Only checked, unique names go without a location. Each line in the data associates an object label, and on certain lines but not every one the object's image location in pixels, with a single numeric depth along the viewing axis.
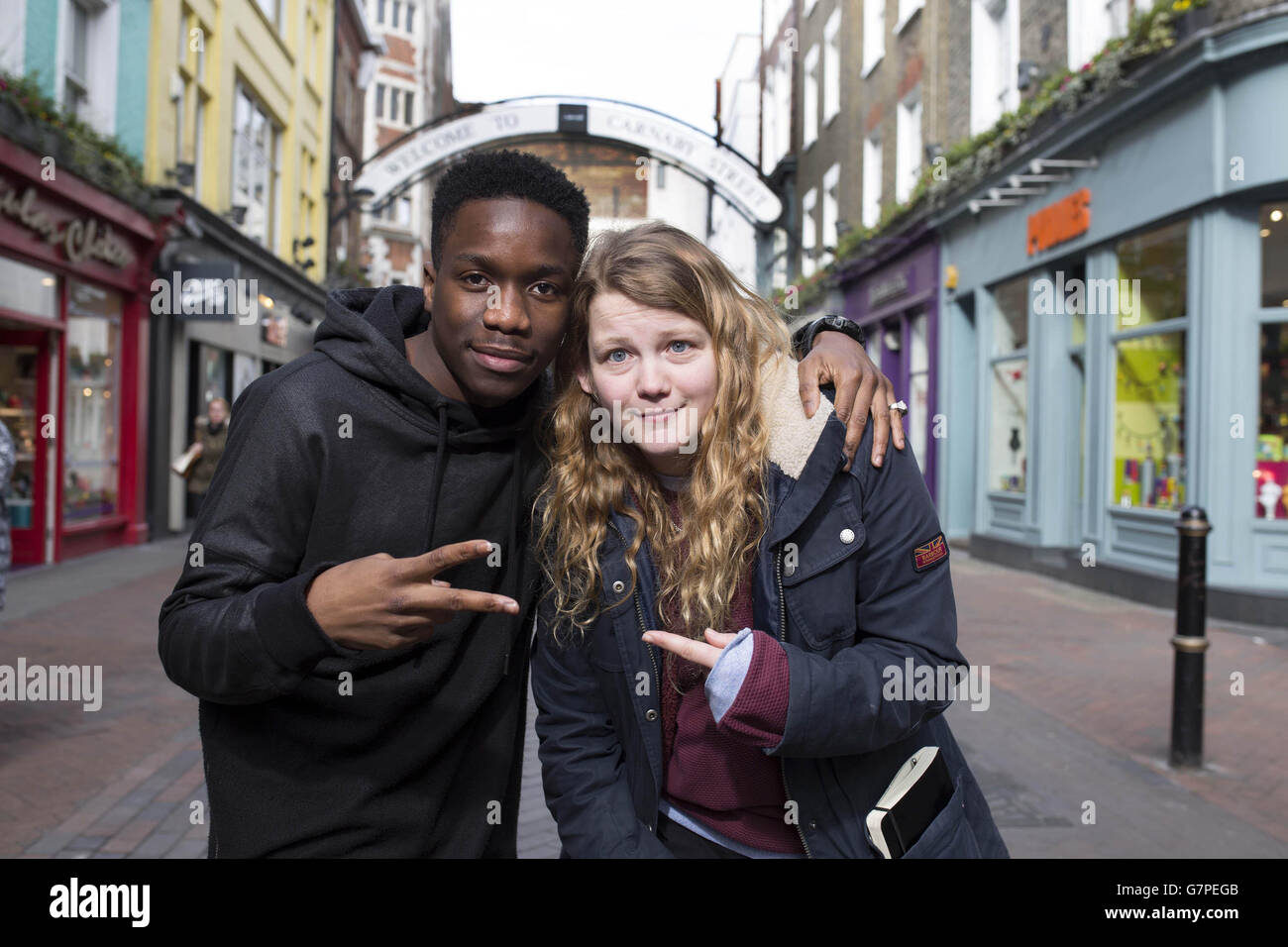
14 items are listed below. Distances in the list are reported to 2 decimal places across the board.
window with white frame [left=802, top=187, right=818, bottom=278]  24.11
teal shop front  9.12
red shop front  10.91
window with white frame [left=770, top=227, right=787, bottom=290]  24.80
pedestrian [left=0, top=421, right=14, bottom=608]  5.36
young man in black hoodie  1.64
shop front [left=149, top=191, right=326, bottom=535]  14.47
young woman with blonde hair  1.79
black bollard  5.03
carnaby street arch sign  16.19
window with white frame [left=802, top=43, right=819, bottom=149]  24.02
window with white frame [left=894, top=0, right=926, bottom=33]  16.62
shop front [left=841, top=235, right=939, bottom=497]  16.52
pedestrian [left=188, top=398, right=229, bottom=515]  12.14
